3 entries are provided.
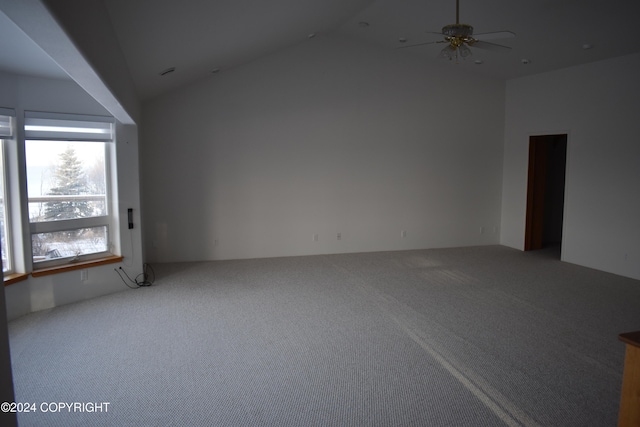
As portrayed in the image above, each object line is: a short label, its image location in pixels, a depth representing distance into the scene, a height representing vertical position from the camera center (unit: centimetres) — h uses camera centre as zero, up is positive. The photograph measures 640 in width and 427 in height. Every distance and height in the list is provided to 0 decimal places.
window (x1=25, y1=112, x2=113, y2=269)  440 -2
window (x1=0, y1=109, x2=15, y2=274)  412 -13
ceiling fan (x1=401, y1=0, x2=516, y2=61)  372 +141
